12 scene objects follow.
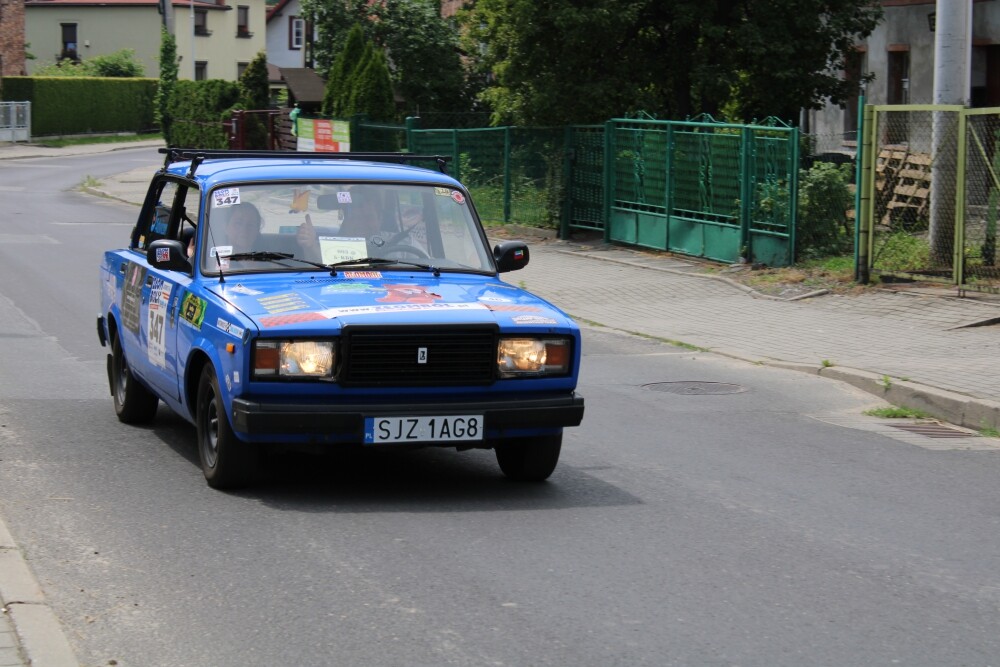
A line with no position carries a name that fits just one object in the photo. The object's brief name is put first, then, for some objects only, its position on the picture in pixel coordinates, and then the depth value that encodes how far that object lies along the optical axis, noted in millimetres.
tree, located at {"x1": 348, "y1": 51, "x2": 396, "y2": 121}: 33125
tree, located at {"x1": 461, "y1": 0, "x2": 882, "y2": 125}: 23781
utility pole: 16781
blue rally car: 7059
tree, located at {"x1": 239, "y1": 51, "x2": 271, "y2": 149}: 44188
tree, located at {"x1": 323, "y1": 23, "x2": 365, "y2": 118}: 34969
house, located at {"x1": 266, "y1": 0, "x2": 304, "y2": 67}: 97188
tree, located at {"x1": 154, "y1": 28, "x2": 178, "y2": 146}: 51688
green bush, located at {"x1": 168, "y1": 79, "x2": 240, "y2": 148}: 44938
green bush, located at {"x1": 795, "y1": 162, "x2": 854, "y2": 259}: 18922
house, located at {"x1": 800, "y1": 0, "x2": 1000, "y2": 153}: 26109
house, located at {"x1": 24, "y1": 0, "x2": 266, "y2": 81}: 85125
